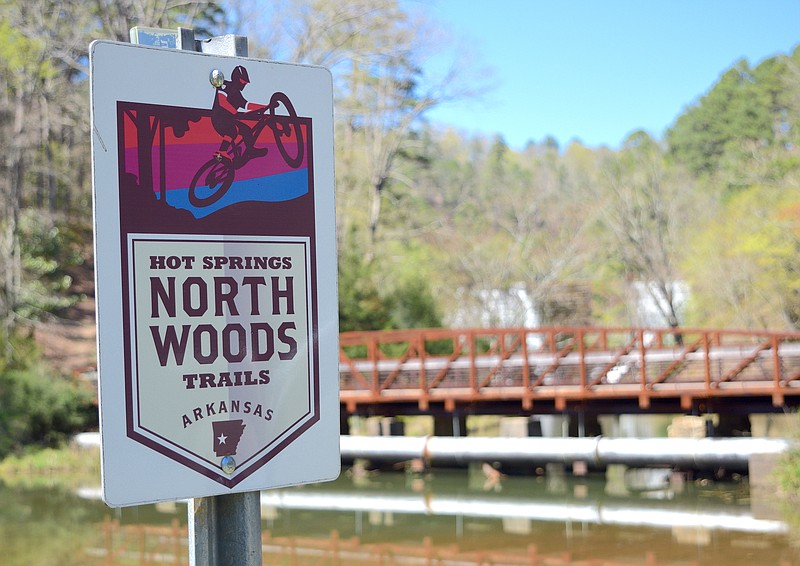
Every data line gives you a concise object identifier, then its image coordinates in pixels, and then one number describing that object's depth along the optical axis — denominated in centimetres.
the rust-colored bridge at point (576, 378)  1923
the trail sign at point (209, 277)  214
